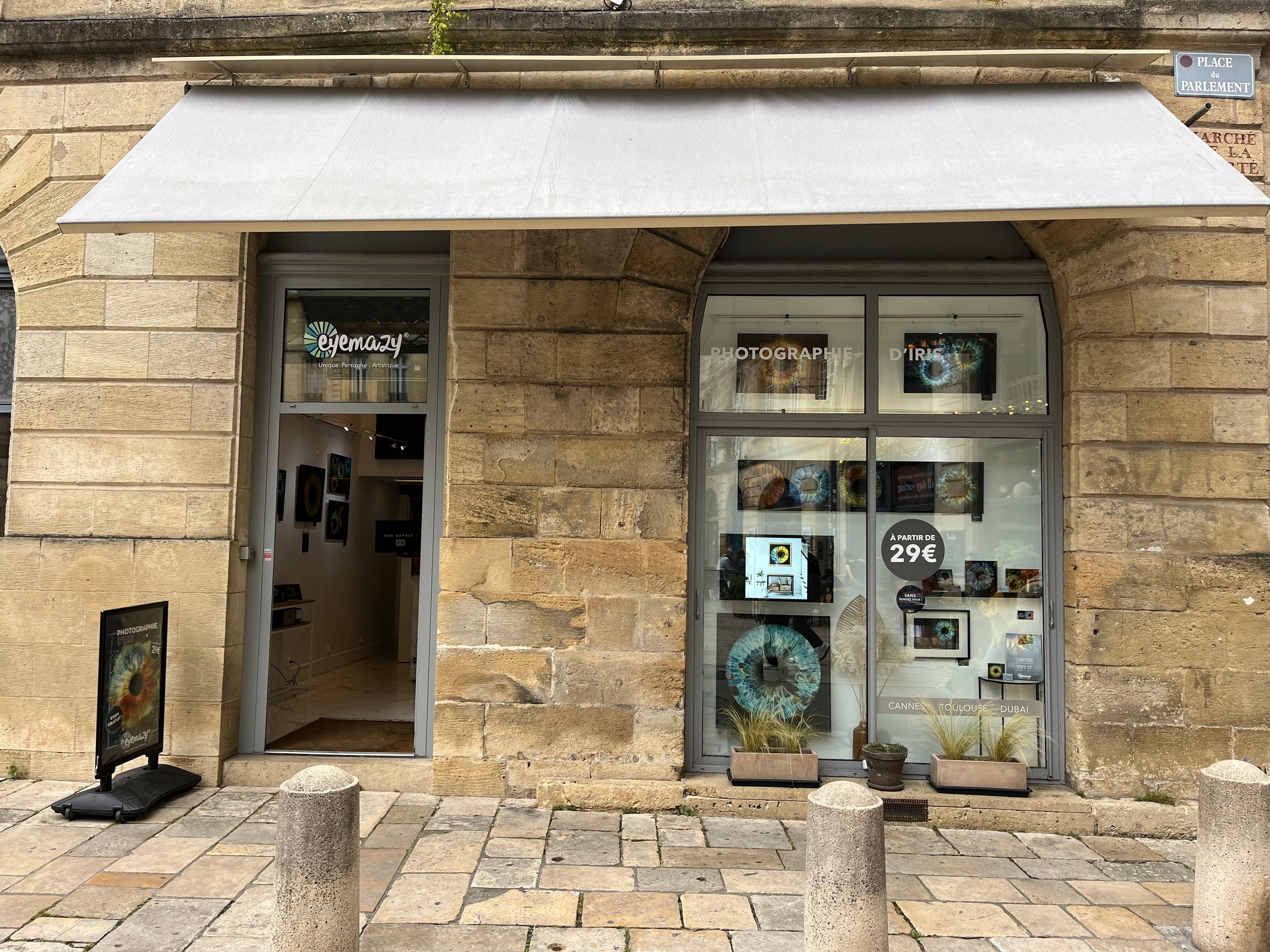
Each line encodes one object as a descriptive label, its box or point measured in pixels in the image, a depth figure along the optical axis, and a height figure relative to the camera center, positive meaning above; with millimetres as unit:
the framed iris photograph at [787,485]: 6438 +352
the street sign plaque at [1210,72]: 6055 +3173
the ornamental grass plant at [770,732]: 6004 -1341
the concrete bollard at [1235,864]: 3846 -1390
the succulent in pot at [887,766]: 5828 -1498
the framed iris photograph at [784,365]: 6508 +1221
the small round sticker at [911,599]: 6340 -440
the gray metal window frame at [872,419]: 6246 +826
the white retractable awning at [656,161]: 4598 +2076
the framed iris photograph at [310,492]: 8469 +310
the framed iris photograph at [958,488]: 6402 +351
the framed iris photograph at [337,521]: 10023 +33
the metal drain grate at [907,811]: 5711 -1749
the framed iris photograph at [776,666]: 6336 -935
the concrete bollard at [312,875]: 3488 -1372
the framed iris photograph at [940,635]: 6352 -694
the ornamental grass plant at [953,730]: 5969 -1312
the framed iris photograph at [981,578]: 6363 -285
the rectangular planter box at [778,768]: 5879 -1533
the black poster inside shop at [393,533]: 11531 -94
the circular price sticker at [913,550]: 6348 -99
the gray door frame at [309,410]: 6398 +831
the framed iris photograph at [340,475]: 9594 +546
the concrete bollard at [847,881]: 3416 -1327
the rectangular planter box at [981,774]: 5797 -1530
